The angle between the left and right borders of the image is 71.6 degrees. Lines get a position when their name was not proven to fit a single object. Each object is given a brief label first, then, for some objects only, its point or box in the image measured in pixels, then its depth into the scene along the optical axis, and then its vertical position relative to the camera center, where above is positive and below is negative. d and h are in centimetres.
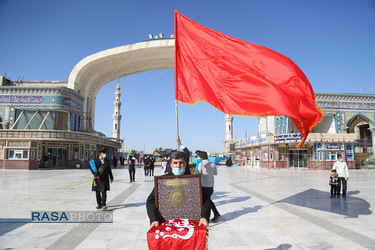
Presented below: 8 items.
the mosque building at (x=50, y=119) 2672 +326
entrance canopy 3256 +1143
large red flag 503 +155
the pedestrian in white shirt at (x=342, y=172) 914 -80
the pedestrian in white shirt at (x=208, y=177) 588 -62
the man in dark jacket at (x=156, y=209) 266 -58
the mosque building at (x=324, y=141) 2739 +93
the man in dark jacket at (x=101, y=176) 696 -71
